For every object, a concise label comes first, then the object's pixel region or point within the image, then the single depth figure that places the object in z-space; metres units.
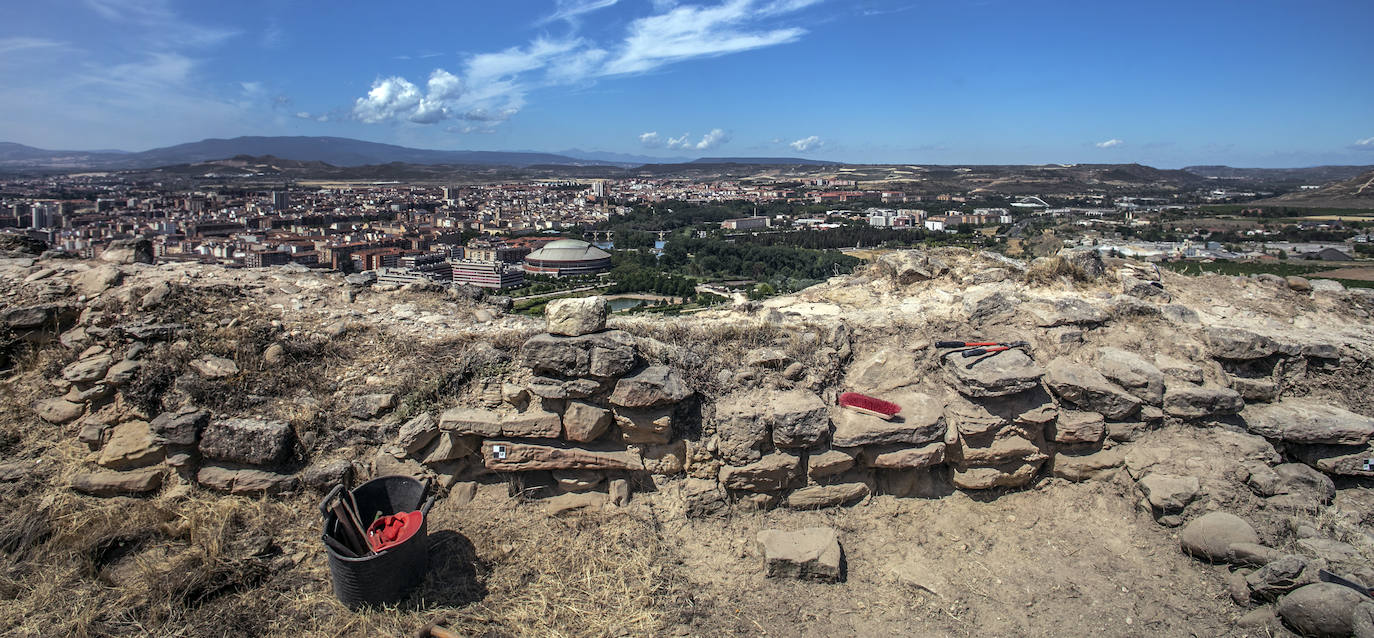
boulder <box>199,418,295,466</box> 5.49
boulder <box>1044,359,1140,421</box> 5.84
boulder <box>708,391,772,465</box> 5.48
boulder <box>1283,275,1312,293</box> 8.38
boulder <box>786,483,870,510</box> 5.58
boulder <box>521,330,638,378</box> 5.46
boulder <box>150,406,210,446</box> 5.55
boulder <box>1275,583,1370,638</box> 4.09
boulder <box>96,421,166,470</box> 5.68
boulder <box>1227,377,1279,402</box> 6.38
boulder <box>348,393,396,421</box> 5.86
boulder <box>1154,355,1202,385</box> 6.23
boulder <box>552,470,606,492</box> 5.67
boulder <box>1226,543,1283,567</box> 4.84
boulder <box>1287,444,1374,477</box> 5.87
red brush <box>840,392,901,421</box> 5.64
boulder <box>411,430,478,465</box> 5.62
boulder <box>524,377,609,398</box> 5.46
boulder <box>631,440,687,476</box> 5.66
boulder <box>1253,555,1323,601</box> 4.50
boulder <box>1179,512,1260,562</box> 5.05
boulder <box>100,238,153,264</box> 9.07
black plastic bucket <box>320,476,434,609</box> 4.42
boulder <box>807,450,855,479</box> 5.50
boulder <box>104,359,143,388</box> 6.11
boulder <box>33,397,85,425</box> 6.16
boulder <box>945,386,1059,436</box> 5.71
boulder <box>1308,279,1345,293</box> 8.37
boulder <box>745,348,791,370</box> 6.14
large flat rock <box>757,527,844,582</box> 4.88
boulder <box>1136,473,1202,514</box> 5.43
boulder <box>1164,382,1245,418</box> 5.89
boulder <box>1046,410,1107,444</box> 5.82
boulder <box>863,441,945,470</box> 5.55
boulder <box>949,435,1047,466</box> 5.70
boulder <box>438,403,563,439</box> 5.50
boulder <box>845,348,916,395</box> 6.23
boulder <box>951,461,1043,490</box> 5.73
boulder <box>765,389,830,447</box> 5.39
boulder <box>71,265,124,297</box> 7.65
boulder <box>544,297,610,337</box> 5.74
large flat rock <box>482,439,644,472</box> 5.54
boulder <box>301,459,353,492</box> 5.54
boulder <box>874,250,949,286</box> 8.46
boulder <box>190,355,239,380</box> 6.11
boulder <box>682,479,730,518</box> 5.54
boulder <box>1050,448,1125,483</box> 5.88
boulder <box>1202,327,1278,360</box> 6.52
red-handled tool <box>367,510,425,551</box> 4.70
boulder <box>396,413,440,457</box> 5.61
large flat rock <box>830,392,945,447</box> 5.48
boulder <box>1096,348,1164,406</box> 5.96
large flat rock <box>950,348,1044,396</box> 5.70
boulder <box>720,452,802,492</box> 5.48
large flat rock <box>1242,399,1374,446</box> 5.80
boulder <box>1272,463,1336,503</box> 5.65
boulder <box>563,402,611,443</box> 5.47
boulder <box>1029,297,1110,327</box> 6.95
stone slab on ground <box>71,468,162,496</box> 5.62
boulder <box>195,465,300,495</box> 5.50
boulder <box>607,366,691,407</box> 5.42
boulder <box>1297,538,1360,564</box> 4.83
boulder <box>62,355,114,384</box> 6.15
